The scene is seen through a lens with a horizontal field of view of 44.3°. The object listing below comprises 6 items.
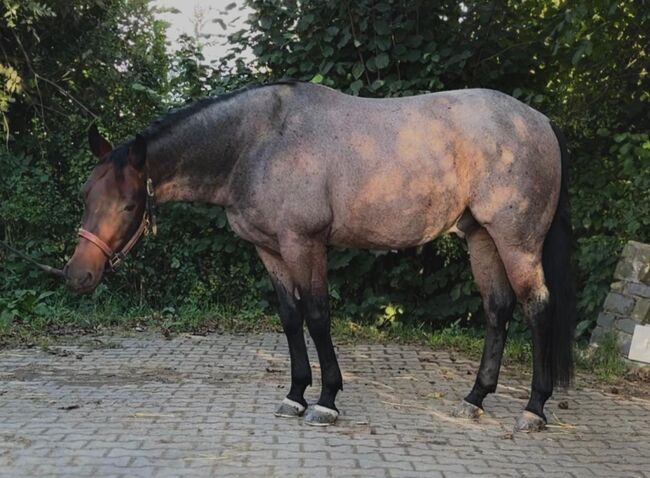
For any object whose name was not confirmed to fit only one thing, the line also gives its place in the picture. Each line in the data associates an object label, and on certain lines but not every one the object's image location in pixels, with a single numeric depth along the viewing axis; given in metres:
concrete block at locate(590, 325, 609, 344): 6.76
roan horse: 4.68
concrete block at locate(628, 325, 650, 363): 5.57
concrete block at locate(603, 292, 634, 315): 6.61
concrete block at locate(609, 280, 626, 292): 6.72
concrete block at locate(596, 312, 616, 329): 6.76
